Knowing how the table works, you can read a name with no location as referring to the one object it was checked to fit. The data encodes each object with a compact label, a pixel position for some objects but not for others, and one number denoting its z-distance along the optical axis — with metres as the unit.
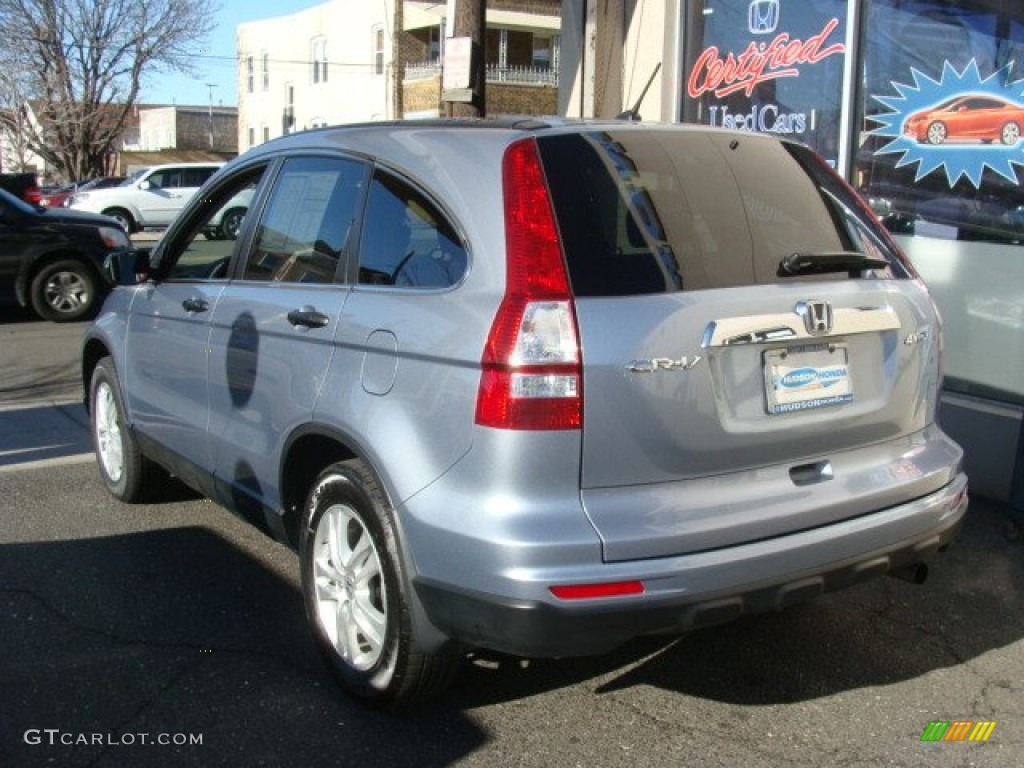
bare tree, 35.25
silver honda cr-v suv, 2.74
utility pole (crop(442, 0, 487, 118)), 8.41
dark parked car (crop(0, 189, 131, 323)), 11.69
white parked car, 25.97
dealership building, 5.77
